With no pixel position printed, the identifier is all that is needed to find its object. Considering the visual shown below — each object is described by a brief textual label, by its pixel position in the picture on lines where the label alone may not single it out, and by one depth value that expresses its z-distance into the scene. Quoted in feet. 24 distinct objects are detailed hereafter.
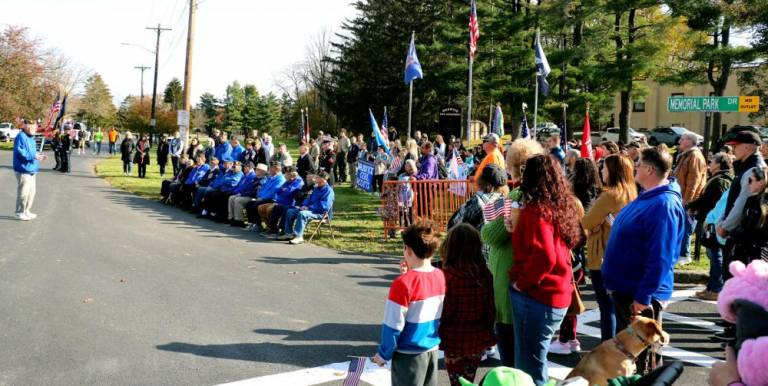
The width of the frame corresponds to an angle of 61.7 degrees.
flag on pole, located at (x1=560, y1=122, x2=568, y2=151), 61.84
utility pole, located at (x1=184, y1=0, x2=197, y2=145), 84.07
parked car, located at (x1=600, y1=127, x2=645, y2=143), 172.82
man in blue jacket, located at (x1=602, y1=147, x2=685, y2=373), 14.51
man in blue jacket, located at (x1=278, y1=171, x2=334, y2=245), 41.06
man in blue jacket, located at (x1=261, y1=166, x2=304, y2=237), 43.42
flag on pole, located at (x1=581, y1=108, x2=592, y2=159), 53.31
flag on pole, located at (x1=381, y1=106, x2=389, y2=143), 65.88
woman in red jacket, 13.42
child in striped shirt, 12.53
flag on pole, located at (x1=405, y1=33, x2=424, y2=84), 61.27
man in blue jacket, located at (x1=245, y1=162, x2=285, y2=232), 46.32
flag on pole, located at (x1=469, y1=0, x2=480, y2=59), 65.00
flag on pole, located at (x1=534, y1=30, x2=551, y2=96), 60.85
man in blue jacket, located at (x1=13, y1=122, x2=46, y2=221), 43.09
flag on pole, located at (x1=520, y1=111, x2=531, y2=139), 64.06
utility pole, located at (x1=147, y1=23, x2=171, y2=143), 160.84
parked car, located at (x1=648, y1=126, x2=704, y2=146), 165.37
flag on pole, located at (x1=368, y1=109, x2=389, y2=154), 59.80
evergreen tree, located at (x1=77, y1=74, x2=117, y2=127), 249.96
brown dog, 13.41
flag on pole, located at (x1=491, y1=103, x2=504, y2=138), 67.31
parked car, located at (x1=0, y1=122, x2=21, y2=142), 171.20
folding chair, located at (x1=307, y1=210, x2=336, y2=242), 41.50
